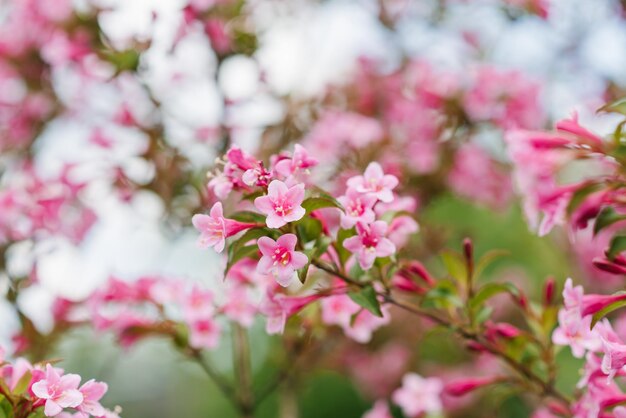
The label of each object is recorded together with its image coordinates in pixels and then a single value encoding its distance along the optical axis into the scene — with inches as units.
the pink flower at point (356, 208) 35.9
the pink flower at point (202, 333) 43.7
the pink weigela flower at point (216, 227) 35.8
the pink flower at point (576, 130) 37.8
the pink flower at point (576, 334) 36.8
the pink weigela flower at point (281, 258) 35.4
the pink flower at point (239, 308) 43.9
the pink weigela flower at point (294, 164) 36.2
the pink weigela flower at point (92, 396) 35.5
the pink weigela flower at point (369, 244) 36.2
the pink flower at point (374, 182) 36.6
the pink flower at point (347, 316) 40.9
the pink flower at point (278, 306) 38.0
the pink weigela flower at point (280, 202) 35.2
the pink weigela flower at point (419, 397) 43.8
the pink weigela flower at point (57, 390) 34.6
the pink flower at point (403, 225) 39.0
